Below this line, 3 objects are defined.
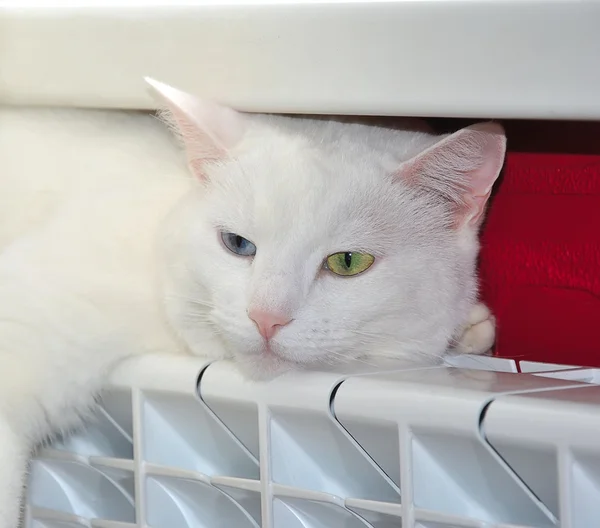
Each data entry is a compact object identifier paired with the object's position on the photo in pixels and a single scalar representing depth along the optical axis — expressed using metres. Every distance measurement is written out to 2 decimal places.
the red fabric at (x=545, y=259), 1.00
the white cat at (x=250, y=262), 0.90
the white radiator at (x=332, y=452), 0.68
